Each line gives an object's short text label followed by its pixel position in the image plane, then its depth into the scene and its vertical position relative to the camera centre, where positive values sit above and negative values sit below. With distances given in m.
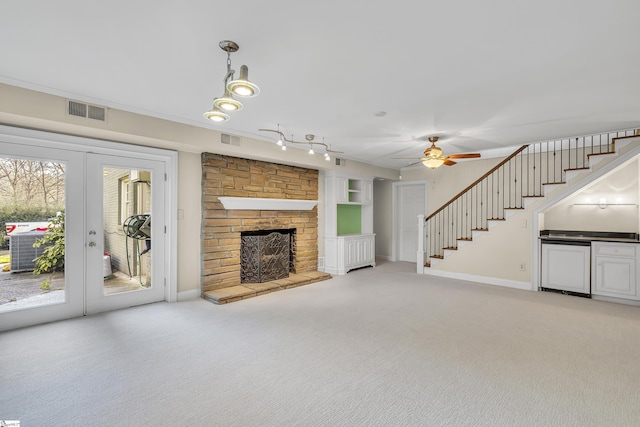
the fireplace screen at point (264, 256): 5.41 -0.81
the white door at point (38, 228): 3.47 -0.22
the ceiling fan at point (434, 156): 4.85 +0.89
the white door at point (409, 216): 8.23 -0.11
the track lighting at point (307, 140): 4.77 +1.15
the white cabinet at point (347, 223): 6.71 -0.26
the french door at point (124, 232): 3.98 -0.29
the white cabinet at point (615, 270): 4.57 -0.85
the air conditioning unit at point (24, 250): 3.53 -0.47
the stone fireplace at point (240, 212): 4.88 -0.02
